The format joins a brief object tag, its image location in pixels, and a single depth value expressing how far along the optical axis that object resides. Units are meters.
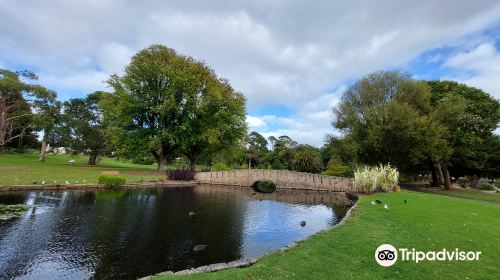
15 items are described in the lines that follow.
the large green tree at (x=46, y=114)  43.21
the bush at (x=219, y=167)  50.34
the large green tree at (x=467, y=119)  33.47
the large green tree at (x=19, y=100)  38.78
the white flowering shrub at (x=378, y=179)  24.84
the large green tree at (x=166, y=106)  41.00
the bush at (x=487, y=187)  36.64
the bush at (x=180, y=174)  35.72
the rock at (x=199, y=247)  10.88
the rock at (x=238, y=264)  7.79
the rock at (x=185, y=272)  7.17
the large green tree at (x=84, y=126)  49.31
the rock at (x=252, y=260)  8.10
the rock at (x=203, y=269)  7.44
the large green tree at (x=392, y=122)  30.84
